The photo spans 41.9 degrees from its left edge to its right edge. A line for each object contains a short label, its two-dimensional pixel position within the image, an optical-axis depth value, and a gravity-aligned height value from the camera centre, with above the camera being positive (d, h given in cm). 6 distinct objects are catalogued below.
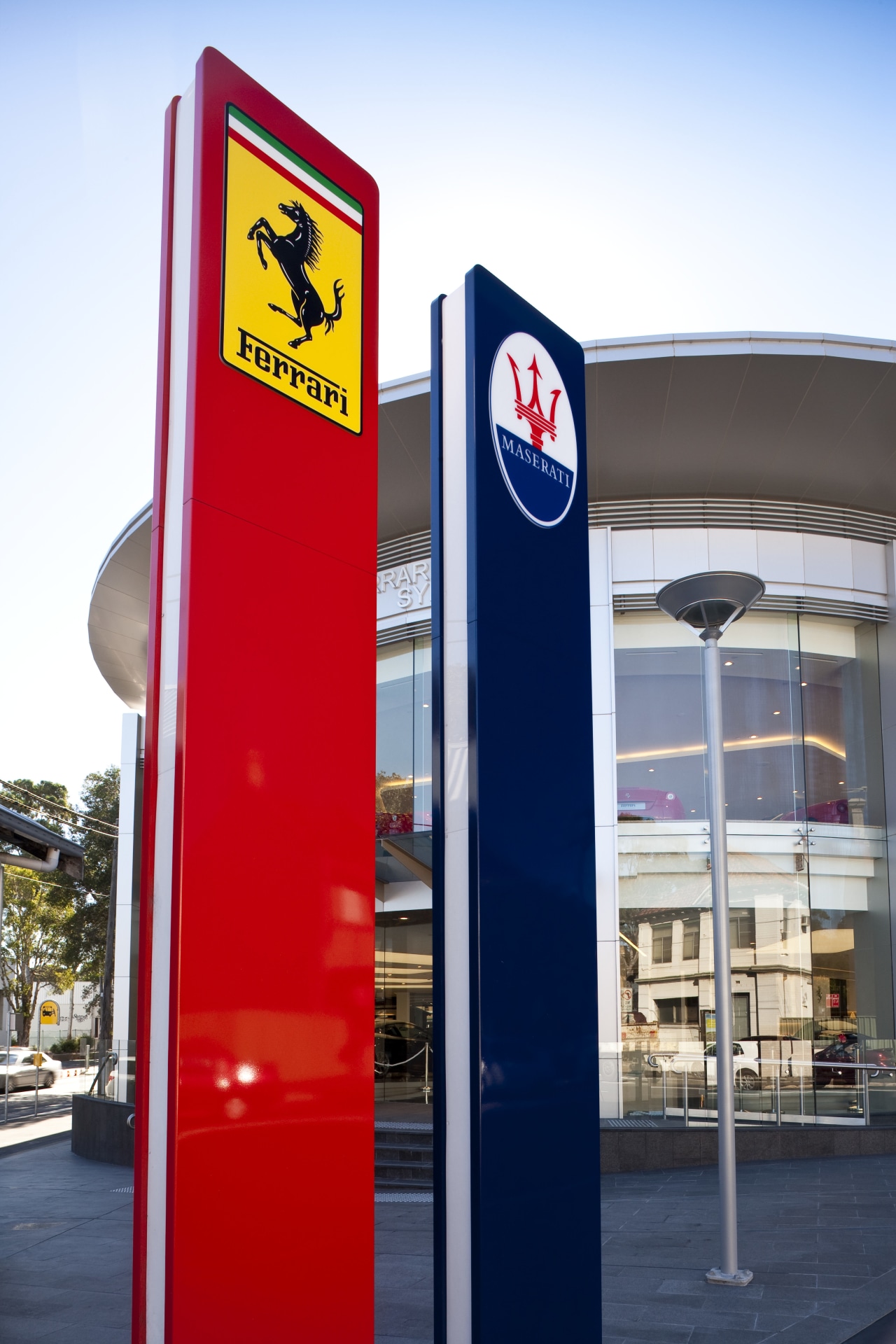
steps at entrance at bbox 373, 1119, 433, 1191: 1278 -308
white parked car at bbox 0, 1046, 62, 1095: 2852 -458
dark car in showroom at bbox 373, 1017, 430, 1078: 1977 -290
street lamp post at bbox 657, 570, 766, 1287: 809 +67
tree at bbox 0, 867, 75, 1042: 4984 -229
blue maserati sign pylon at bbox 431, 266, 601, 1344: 473 +13
